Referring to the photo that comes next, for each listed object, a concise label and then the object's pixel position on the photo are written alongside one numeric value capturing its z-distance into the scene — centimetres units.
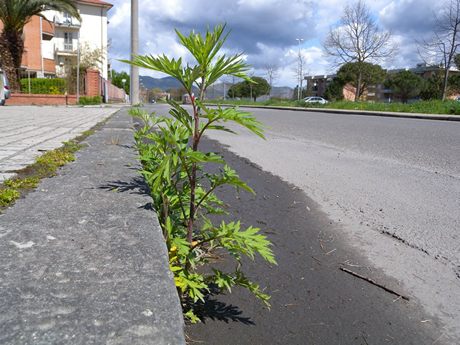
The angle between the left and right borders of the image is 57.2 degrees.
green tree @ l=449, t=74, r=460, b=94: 5824
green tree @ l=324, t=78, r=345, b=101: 7293
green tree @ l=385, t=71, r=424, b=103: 6944
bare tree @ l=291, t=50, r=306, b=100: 5919
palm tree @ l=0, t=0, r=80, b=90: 2378
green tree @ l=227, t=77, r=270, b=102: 8235
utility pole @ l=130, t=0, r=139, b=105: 2333
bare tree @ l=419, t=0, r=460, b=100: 3322
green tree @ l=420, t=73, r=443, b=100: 6175
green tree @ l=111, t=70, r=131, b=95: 6869
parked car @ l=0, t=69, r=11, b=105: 2244
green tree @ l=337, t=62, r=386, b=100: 4531
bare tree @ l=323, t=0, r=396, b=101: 4366
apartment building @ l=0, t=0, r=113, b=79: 4678
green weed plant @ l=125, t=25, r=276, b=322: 164
